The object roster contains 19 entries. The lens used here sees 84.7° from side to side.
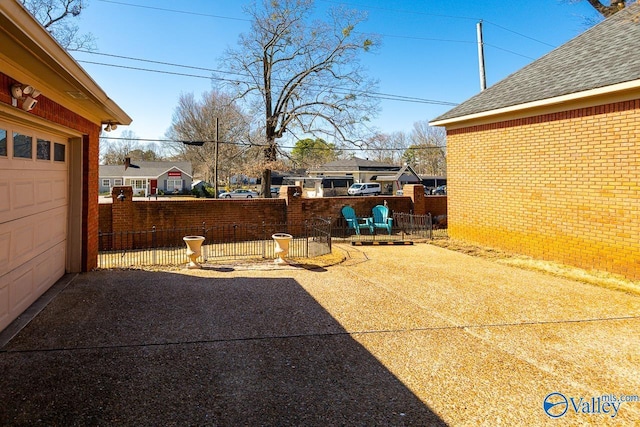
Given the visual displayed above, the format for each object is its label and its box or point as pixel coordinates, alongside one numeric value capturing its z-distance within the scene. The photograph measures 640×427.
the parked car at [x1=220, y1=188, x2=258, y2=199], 33.11
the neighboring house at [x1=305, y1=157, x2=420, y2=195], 39.97
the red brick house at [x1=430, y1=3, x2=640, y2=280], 7.04
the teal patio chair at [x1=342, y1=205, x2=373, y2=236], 13.93
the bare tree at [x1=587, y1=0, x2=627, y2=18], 12.62
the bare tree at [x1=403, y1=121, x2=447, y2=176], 57.47
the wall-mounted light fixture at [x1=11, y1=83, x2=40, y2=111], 3.91
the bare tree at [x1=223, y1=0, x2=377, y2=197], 21.70
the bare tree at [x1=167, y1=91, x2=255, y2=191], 37.52
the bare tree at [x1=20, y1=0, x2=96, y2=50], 17.28
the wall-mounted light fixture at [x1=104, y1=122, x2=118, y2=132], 7.74
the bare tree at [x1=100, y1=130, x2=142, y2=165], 56.00
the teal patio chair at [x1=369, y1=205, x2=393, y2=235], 13.79
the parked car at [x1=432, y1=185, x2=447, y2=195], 38.97
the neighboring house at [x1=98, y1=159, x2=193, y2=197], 42.53
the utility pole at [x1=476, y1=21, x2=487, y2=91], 16.81
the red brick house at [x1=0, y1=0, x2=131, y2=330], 3.69
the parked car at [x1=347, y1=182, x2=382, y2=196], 35.89
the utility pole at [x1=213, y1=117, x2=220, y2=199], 25.86
